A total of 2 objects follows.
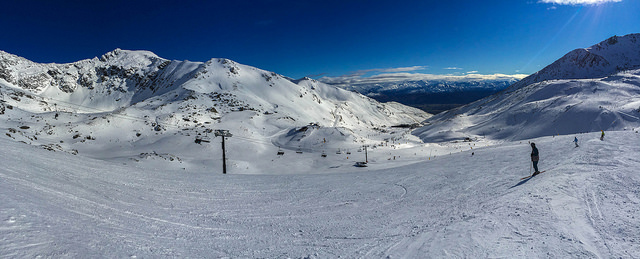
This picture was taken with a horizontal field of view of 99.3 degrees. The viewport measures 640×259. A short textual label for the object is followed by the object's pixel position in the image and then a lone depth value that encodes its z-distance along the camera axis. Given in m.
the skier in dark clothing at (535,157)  13.68
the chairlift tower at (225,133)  59.42
